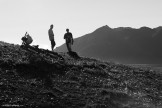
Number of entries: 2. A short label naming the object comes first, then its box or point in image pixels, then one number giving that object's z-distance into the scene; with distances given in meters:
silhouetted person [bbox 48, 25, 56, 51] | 36.22
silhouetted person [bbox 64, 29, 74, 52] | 36.59
